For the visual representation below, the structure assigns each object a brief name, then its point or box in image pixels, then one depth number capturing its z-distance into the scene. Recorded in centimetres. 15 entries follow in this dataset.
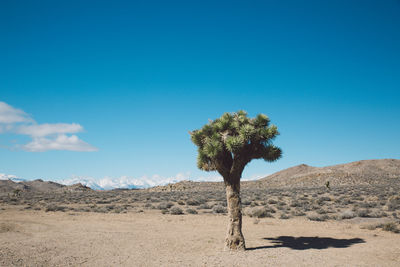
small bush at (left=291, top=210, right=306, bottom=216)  2116
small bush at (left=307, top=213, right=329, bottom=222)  1886
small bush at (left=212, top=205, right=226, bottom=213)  2319
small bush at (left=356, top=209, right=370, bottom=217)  1945
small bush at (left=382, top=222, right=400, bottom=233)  1419
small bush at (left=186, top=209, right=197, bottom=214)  2319
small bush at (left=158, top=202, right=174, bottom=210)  2657
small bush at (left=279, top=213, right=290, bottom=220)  2002
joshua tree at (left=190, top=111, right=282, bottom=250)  1082
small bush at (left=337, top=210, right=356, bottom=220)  1923
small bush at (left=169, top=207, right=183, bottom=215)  2288
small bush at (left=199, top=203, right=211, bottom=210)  2598
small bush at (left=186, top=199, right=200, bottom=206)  2939
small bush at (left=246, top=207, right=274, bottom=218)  2044
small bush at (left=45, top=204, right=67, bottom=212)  2411
